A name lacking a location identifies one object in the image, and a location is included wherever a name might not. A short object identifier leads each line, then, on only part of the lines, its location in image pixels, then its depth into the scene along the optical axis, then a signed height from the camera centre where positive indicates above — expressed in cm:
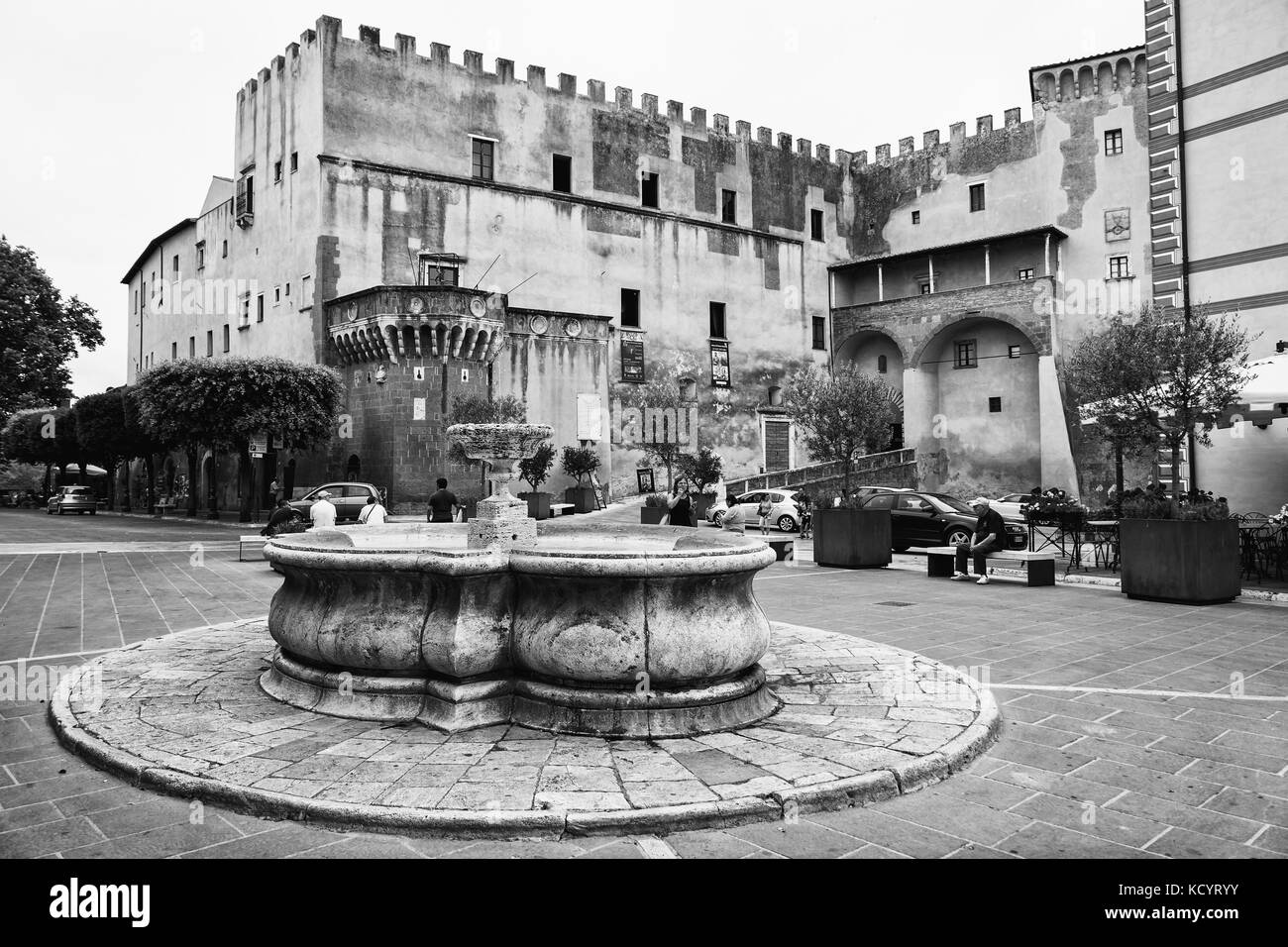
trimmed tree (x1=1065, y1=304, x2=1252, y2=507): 1112 +131
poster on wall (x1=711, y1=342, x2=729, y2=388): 3847 +513
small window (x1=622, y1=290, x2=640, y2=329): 3653 +728
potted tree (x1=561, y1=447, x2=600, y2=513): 3120 +45
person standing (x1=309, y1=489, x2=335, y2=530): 1309 -47
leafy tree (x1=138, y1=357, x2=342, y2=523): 2658 +257
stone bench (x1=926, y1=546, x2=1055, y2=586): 1187 -125
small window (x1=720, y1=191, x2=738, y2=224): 3947 +1251
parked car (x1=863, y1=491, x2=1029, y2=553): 1775 -89
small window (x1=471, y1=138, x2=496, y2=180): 3309 +1250
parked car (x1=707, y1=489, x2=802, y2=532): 2555 -102
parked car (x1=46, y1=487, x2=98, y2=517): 3934 -80
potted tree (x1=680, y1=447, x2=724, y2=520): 2912 +28
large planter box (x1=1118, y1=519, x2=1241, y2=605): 990 -101
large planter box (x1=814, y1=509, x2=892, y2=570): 1437 -103
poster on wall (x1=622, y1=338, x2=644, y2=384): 3566 +496
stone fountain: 455 -87
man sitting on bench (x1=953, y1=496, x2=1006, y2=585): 1246 -97
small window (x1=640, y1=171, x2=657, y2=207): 3753 +1261
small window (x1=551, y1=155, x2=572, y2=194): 3516 +1265
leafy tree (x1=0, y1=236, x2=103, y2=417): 3550 +642
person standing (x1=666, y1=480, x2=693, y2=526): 1530 -57
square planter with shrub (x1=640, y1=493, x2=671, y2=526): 2469 -91
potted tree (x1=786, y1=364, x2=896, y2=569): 1440 +80
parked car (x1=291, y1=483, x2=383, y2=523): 2077 -43
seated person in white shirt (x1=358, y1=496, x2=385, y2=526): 1250 -47
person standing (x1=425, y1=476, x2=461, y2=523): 1606 -44
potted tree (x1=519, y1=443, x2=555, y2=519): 2841 +23
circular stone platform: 351 -134
